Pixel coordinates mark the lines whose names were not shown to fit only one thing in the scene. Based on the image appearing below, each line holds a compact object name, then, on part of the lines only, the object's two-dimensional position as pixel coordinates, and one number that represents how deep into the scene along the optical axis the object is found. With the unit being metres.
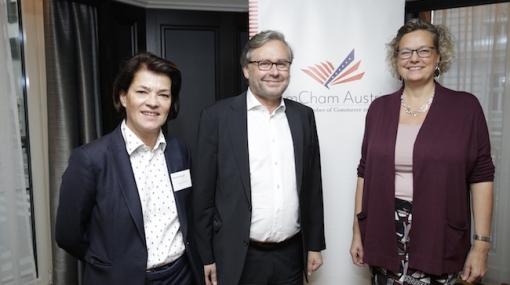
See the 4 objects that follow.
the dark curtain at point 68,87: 2.46
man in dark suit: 1.69
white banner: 2.31
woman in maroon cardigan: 1.60
